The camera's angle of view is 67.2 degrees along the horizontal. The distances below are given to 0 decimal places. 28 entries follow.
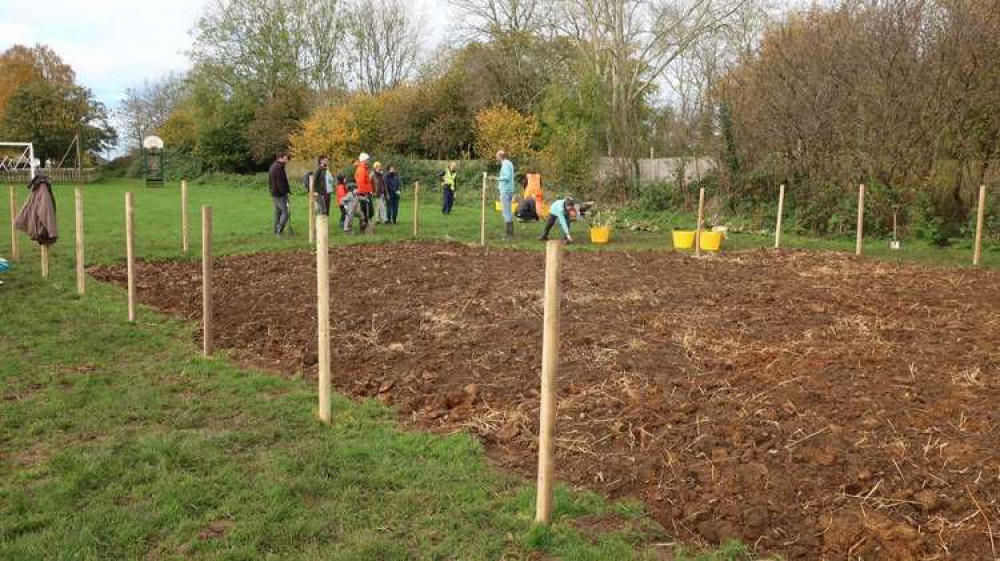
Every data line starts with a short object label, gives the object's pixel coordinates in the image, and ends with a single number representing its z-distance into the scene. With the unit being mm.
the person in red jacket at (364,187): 16109
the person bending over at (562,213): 14578
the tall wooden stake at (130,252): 7781
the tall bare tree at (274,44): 44250
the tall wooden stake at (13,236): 11356
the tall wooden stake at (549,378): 3564
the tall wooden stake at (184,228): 13086
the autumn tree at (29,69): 54938
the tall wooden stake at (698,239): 12910
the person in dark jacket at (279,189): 15023
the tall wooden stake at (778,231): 14474
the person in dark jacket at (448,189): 22002
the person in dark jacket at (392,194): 18484
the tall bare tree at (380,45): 45303
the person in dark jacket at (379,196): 16922
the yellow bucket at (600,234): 15289
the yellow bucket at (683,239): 14141
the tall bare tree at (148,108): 63031
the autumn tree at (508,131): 30070
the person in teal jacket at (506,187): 15516
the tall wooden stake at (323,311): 4969
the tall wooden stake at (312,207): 13992
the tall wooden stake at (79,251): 8570
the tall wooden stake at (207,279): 6457
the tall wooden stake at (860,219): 13367
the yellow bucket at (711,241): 13938
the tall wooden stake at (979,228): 11977
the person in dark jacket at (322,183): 14930
